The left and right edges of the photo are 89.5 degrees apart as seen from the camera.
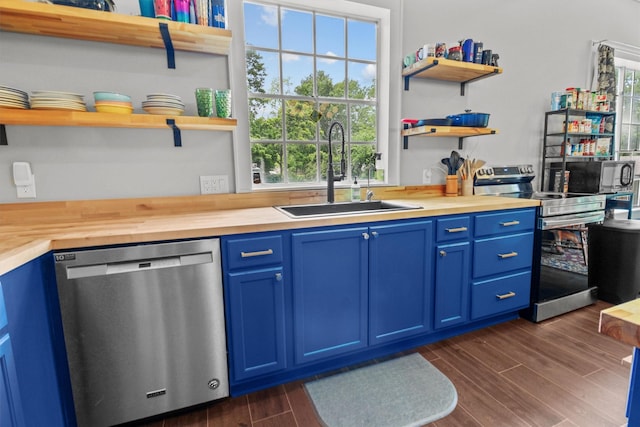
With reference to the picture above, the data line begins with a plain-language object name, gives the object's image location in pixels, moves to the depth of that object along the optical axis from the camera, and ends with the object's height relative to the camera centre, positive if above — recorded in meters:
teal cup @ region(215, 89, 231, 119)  1.77 +0.38
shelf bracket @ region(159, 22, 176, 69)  1.59 +0.70
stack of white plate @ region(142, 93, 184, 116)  1.69 +0.36
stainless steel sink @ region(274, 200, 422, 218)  2.07 -0.25
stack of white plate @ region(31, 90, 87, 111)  1.50 +0.35
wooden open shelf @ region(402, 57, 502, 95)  2.27 +0.73
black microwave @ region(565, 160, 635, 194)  2.91 -0.10
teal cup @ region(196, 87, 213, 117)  1.74 +0.38
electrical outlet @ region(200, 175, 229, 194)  2.01 -0.07
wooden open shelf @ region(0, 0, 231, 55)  1.42 +0.71
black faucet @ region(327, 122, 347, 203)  2.20 -0.05
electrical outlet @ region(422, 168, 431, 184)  2.68 -0.06
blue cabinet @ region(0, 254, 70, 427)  1.05 -0.59
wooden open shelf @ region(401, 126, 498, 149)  2.36 +0.28
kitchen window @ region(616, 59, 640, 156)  3.80 +0.70
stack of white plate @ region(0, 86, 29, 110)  1.43 +0.35
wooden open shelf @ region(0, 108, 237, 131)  1.47 +0.27
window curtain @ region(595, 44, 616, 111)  3.40 +0.99
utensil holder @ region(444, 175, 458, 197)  2.67 -0.14
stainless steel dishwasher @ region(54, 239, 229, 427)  1.32 -0.66
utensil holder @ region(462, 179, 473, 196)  2.69 -0.16
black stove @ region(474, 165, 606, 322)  2.32 -0.64
